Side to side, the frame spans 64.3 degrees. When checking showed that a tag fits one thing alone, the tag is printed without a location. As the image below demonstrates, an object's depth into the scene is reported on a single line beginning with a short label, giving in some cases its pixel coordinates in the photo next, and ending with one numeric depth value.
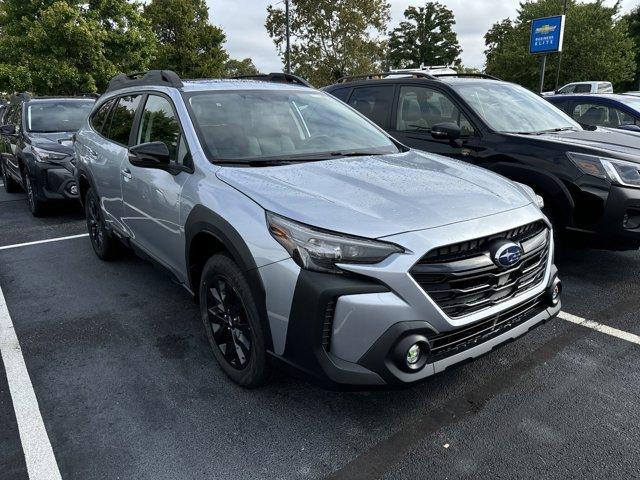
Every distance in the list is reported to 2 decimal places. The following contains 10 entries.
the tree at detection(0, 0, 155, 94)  17.97
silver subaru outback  2.18
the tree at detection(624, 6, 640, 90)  48.12
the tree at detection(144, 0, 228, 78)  33.06
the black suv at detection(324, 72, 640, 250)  4.01
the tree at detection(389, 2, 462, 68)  62.12
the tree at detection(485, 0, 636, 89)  34.69
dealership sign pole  21.06
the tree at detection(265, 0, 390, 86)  31.25
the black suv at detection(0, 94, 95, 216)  6.77
